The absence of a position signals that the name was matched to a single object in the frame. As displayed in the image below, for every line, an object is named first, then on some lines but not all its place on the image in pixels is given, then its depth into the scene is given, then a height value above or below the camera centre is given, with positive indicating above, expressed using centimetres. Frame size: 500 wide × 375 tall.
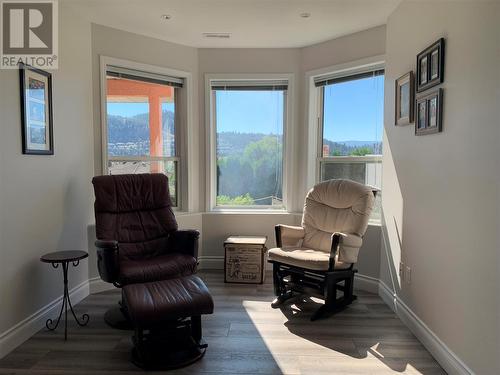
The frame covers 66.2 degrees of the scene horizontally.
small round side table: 258 -65
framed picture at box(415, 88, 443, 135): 236 +36
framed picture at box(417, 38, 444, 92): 235 +66
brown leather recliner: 274 -57
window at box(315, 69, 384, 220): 371 +41
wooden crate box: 385 -96
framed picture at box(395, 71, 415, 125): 281 +53
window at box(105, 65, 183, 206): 384 +44
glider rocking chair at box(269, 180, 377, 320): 301 -67
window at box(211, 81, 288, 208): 436 +26
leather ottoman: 224 -90
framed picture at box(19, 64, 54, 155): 259 +39
